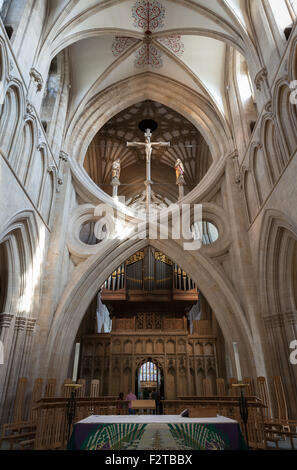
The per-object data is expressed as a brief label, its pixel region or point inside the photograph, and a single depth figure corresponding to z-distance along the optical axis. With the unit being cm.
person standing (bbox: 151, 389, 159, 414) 1268
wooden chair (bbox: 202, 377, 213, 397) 810
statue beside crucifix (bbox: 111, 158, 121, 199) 1209
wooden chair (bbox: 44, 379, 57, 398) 733
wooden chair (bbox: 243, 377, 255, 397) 695
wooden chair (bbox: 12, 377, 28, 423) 651
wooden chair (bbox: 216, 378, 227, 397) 772
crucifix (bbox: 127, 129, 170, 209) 1188
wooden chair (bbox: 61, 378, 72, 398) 788
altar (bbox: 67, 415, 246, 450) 326
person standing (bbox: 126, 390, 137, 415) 978
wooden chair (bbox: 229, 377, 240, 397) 740
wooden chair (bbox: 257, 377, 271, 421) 689
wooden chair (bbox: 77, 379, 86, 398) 818
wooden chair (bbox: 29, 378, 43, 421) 699
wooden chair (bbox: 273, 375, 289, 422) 639
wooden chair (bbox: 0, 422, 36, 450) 528
